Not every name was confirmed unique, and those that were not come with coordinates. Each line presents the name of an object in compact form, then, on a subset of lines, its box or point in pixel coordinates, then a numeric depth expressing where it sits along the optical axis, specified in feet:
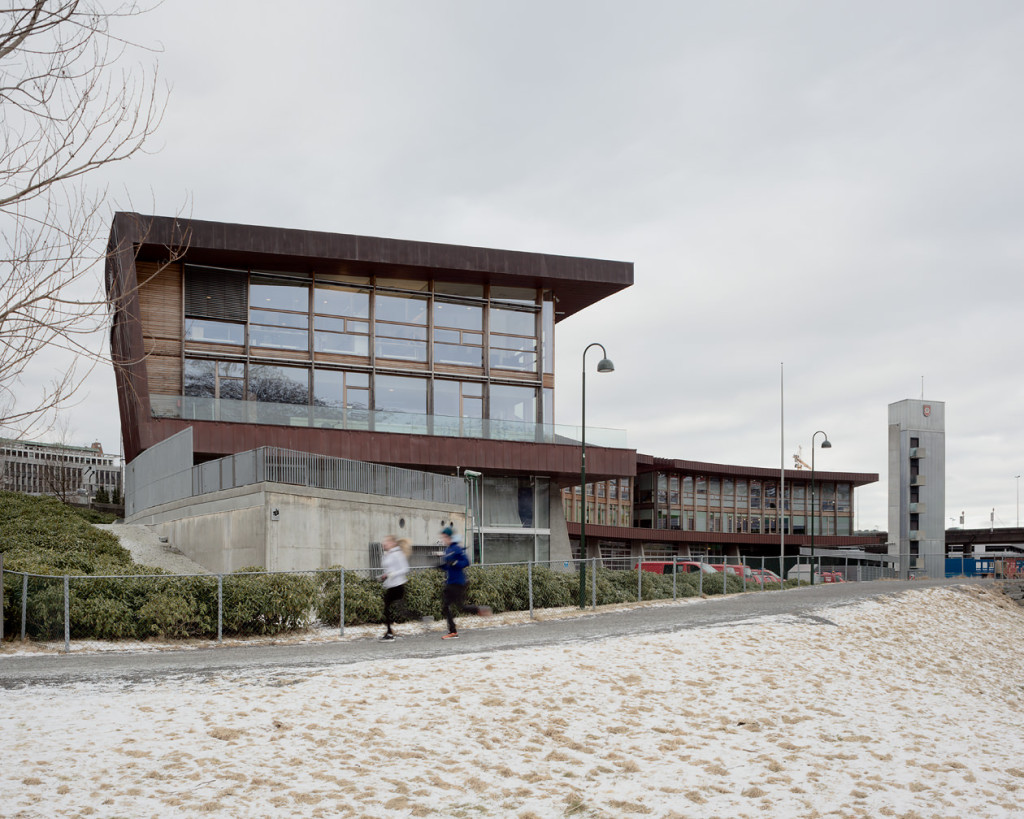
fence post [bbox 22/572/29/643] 51.98
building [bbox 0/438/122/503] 171.25
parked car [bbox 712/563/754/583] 113.60
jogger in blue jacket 53.72
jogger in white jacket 54.65
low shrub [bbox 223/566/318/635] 57.31
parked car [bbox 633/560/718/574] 105.38
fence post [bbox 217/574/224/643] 55.42
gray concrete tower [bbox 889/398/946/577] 310.04
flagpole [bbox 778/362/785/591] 198.49
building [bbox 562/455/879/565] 252.01
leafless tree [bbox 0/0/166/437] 22.80
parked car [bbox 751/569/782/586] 116.16
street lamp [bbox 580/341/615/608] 75.41
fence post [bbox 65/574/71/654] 50.34
